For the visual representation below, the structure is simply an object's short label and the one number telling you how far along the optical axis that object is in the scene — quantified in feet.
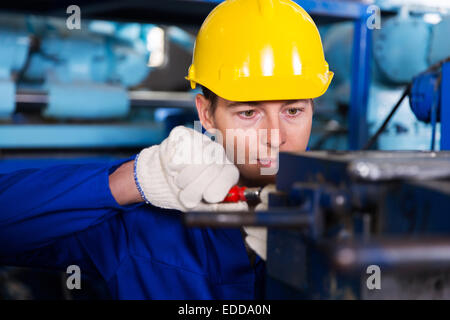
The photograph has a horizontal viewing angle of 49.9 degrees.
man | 3.26
